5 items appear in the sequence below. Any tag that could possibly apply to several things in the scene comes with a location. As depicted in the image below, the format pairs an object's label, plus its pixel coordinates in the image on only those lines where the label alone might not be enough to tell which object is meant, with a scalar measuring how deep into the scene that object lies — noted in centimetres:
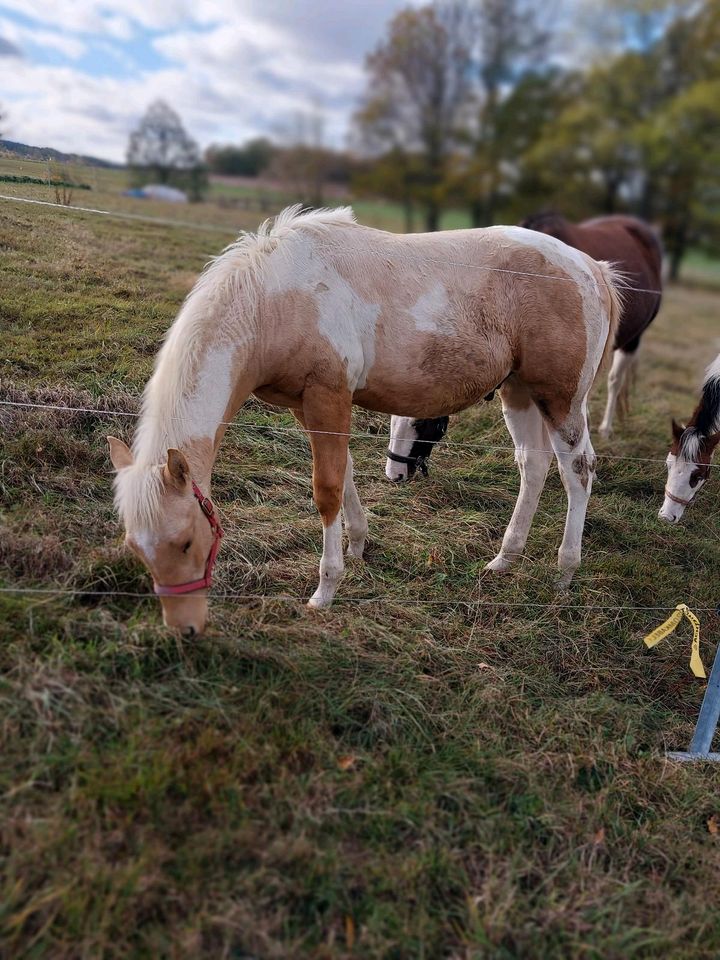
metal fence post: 282
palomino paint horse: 259
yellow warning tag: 300
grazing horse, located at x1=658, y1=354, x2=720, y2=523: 429
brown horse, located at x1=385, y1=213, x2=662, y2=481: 564
